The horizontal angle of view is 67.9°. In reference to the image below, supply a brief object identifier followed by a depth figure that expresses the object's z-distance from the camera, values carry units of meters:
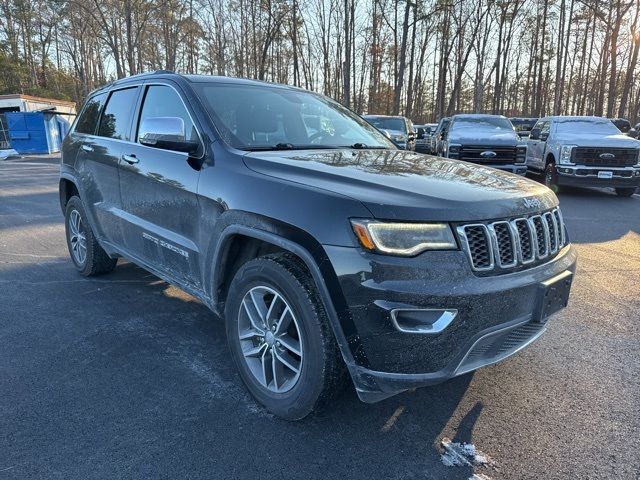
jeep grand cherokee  2.06
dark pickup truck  11.95
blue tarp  24.86
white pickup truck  10.96
